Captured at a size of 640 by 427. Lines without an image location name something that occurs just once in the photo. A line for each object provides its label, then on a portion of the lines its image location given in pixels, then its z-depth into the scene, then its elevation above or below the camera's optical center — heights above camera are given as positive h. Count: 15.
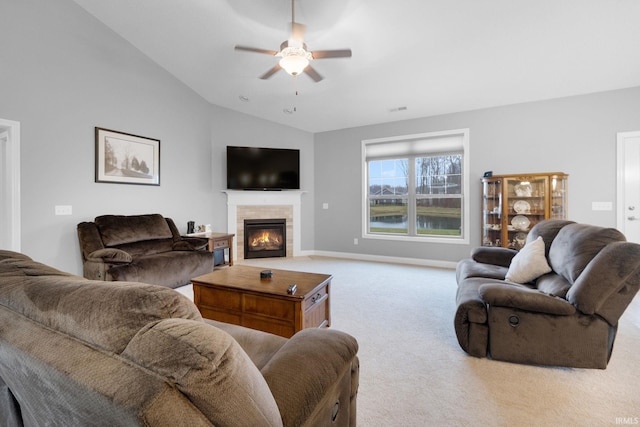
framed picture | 3.69 +0.75
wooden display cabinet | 3.96 +0.07
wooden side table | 4.38 -0.52
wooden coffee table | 2.03 -0.72
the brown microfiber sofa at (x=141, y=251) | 3.14 -0.53
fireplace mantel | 5.65 +0.16
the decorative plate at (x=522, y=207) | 4.09 +0.00
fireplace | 5.79 -0.61
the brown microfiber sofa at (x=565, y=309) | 1.71 -0.69
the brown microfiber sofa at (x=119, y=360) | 0.44 -0.26
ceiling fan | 2.48 +1.45
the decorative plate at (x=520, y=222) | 4.07 -0.22
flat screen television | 5.49 +0.84
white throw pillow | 2.33 -0.50
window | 4.91 +0.41
